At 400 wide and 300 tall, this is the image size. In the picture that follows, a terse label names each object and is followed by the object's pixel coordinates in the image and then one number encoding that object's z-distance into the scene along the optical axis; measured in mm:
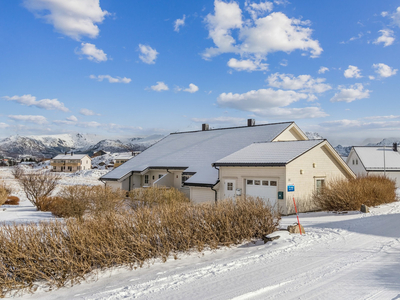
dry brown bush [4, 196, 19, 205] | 27438
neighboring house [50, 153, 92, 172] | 101894
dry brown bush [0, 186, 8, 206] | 23525
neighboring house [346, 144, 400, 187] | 44719
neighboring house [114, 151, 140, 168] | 92262
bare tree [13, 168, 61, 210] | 22734
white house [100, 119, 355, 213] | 17547
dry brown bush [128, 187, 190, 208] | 17531
